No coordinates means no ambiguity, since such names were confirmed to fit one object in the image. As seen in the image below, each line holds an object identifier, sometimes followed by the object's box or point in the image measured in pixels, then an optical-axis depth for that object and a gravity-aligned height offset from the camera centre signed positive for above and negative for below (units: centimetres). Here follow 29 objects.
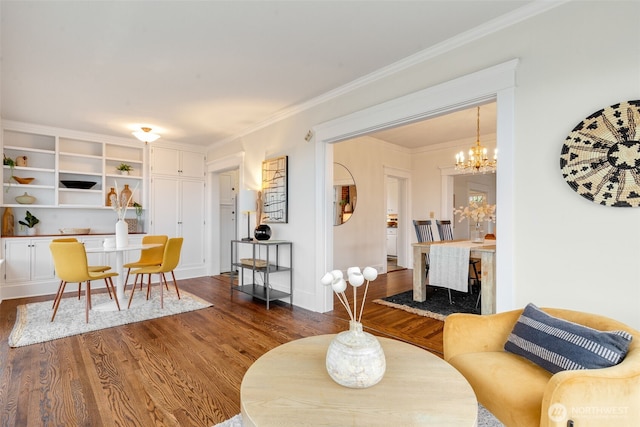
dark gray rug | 370 -117
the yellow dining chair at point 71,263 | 333 -55
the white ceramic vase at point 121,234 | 398 -28
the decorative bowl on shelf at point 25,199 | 463 +20
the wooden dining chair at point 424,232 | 457 -28
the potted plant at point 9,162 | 451 +73
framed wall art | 426 +32
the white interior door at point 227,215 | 635 -5
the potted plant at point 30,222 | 473 -15
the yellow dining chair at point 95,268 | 391 -72
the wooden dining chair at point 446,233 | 484 -31
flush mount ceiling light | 455 +114
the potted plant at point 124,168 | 544 +77
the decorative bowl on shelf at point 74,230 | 486 -29
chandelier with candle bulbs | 443 +74
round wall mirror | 556 +33
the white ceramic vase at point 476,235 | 425 -30
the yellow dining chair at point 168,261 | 402 -64
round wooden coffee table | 103 -68
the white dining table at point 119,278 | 378 -84
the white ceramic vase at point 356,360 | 119 -57
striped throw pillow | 133 -60
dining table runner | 354 -61
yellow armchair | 114 -73
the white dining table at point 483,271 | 323 -66
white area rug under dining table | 301 -118
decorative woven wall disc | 174 +34
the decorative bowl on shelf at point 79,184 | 495 +46
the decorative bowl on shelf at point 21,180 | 465 +49
